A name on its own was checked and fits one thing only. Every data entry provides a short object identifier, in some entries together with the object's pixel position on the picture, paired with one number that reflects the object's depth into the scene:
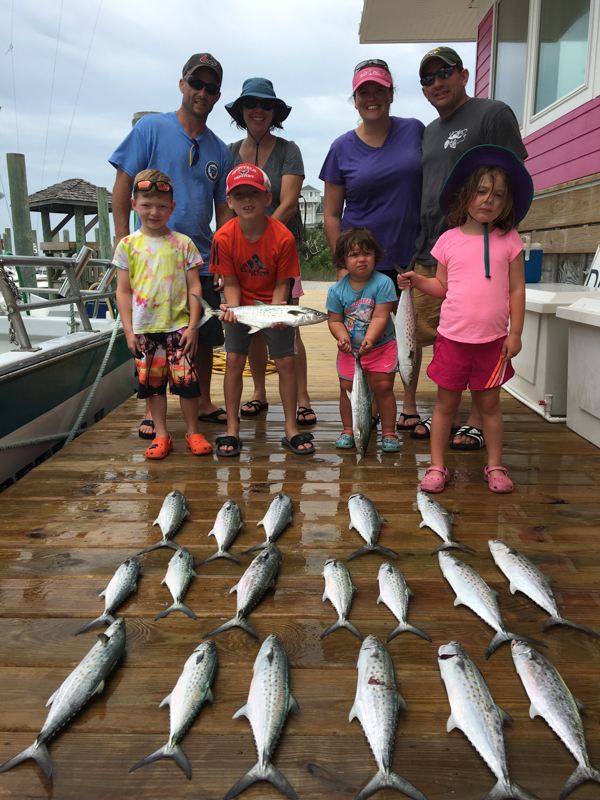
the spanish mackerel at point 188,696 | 1.50
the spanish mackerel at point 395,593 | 2.01
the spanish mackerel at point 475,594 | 1.93
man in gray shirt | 3.35
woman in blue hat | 3.80
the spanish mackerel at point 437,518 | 2.60
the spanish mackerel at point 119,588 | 2.07
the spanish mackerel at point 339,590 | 2.02
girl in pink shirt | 2.96
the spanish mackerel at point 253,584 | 2.02
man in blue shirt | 3.73
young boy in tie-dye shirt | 3.58
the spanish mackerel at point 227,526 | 2.53
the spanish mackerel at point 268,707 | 1.42
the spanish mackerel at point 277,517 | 2.68
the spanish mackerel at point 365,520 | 2.53
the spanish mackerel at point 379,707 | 1.40
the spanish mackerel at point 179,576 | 2.12
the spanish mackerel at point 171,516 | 2.63
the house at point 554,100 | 5.40
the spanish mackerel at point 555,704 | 1.42
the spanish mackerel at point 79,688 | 1.49
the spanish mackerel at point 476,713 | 1.39
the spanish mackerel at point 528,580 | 2.01
